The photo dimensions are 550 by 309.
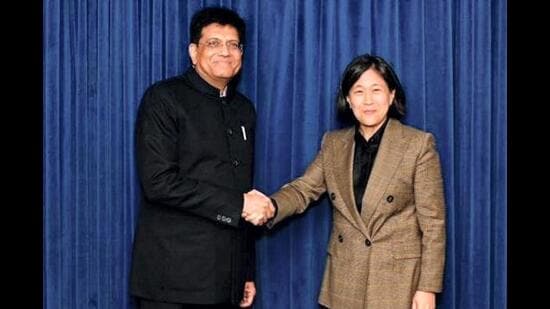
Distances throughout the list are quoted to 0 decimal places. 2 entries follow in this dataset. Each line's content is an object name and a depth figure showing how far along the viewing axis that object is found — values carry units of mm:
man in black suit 2418
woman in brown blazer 2379
